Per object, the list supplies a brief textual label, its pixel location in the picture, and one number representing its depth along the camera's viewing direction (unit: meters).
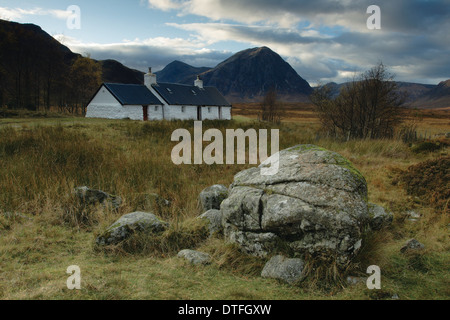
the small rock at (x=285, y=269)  4.35
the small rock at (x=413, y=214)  7.51
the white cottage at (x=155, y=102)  35.03
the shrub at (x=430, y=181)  8.31
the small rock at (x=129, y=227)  5.38
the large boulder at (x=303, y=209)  4.46
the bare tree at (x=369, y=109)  20.00
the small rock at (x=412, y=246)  5.43
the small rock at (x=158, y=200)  7.94
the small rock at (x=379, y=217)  6.42
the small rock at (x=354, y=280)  4.22
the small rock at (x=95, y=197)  7.24
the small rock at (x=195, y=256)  4.82
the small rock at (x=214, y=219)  5.87
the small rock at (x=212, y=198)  7.44
